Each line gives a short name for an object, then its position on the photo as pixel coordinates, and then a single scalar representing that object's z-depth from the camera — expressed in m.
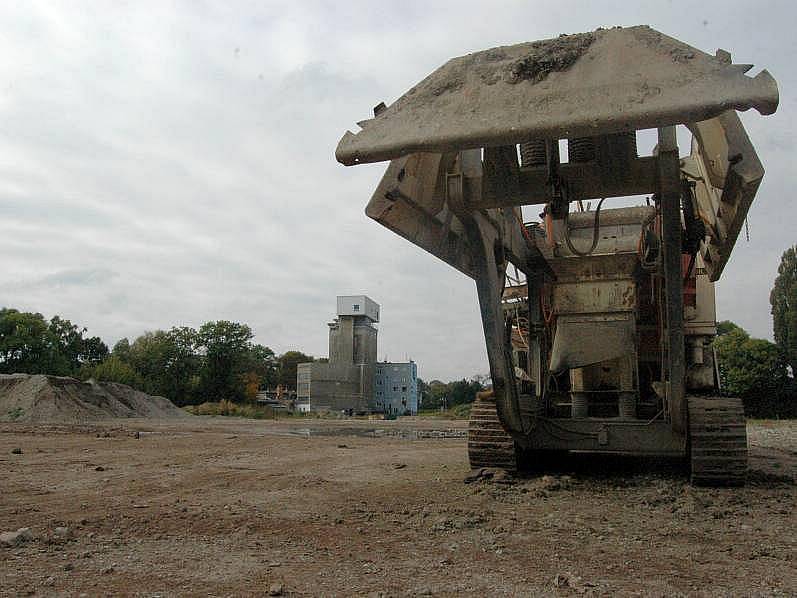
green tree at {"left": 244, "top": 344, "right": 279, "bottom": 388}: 68.07
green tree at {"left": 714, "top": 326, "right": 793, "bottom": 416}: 37.12
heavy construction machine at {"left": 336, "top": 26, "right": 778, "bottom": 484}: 3.79
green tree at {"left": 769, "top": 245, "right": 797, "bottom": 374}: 42.15
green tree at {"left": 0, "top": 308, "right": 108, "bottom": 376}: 49.09
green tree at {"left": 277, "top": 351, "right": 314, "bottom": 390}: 87.31
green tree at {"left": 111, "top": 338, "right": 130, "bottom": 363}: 64.57
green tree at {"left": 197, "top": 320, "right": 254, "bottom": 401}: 57.62
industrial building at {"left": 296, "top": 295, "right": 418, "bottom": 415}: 66.19
